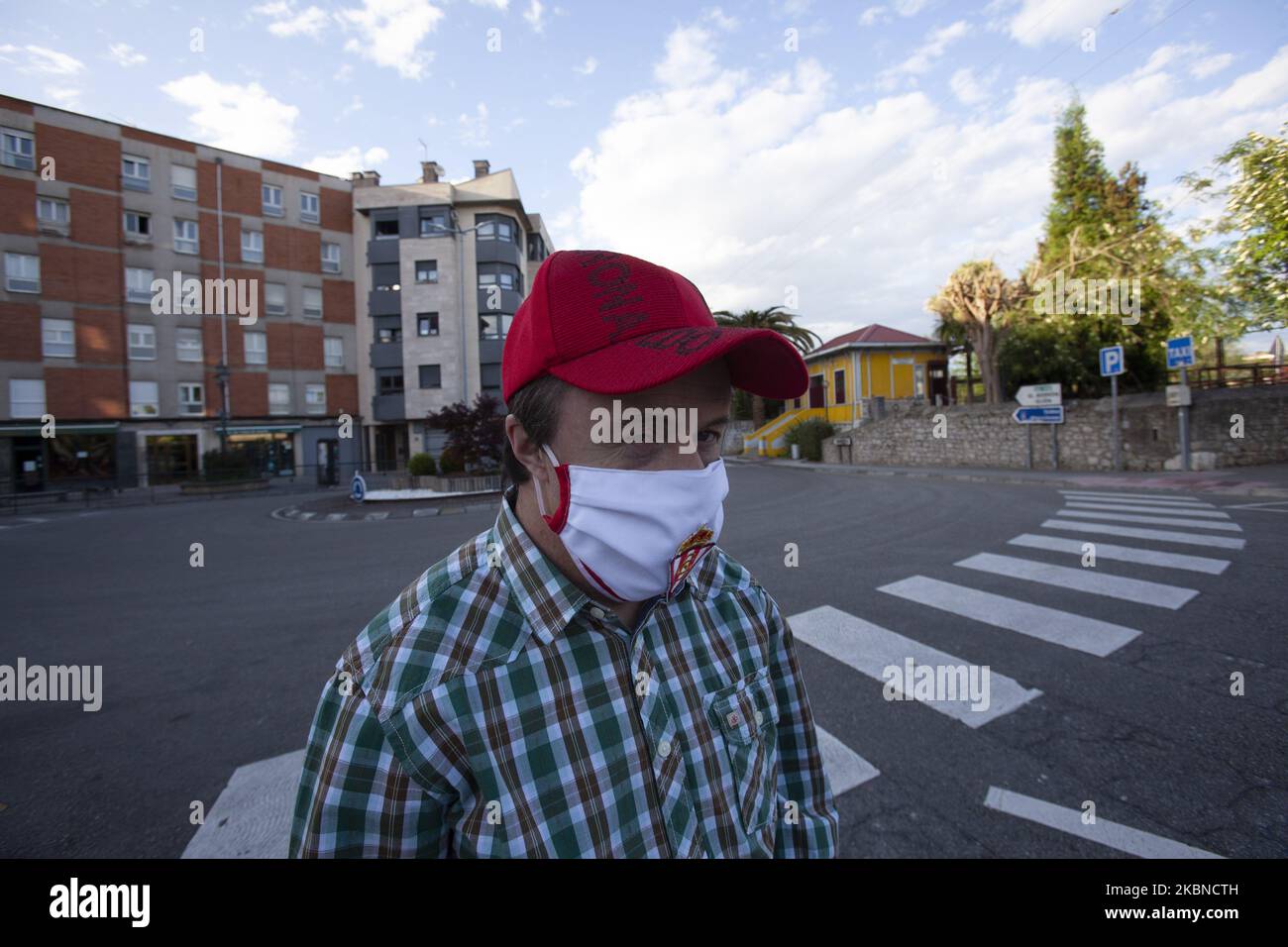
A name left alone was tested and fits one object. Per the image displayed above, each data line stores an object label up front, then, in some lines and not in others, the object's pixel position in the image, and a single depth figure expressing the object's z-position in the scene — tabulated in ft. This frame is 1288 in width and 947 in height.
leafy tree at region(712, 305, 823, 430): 113.50
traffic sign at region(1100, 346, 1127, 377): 47.16
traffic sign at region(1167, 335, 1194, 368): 42.11
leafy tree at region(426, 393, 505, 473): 56.49
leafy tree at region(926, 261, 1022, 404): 77.61
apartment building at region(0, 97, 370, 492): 86.89
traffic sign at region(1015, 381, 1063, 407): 54.43
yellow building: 98.07
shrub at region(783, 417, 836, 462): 96.68
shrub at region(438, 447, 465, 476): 57.41
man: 2.91
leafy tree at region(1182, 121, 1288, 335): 33.22
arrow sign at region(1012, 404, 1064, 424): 54.85
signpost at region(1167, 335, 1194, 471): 42.27
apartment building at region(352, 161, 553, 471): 118.21
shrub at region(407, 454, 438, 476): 60.08
